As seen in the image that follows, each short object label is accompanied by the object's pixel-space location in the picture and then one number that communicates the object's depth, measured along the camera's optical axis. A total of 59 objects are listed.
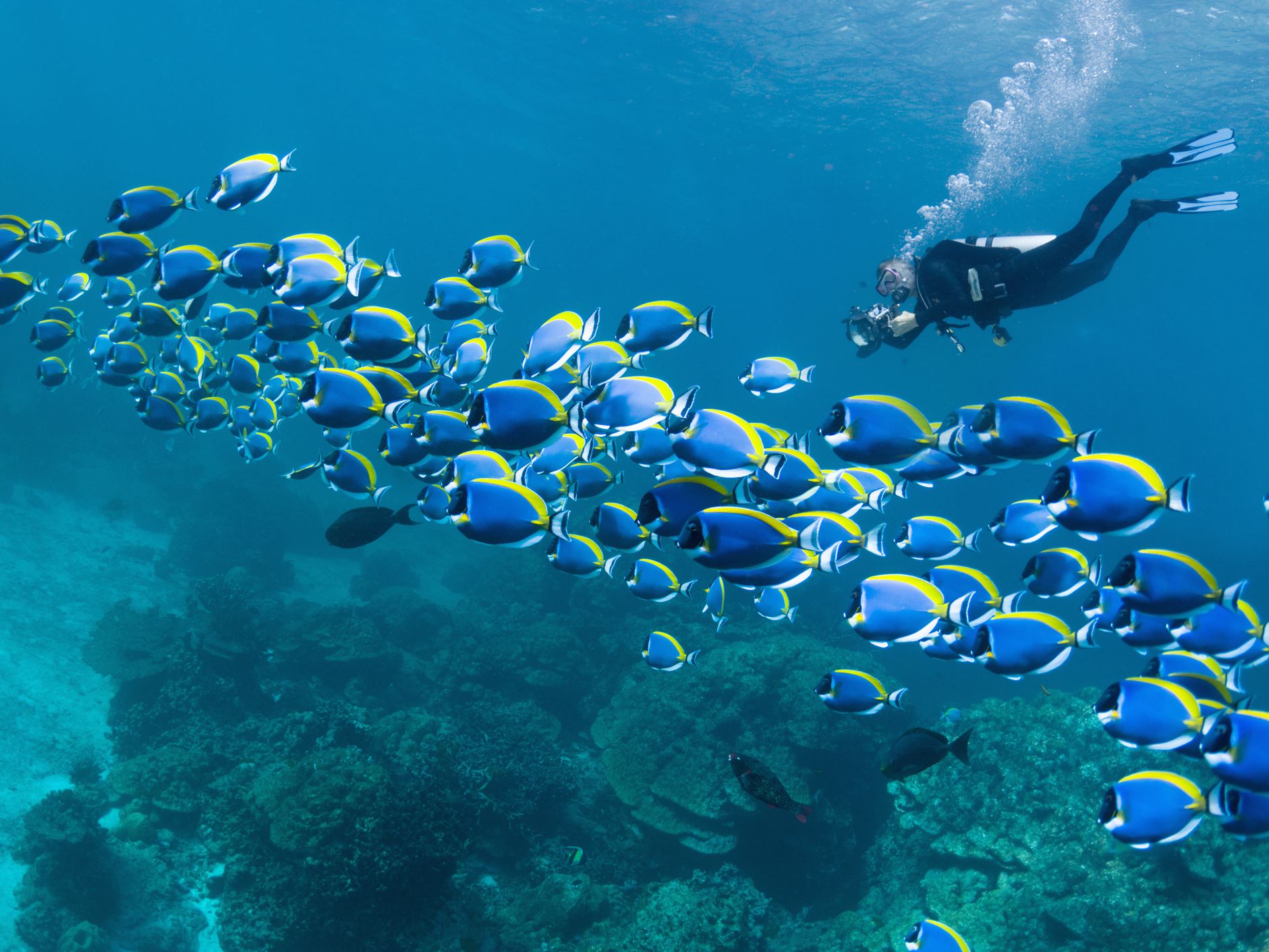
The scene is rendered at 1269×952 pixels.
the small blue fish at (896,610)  2.95
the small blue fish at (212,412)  6.40
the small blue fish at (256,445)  6.49
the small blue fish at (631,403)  3.34
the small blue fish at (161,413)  6.37
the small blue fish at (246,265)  4.39
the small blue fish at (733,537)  2.46
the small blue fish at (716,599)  4.95
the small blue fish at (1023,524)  3.75
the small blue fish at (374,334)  4.06
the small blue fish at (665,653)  4.68
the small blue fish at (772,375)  4.31
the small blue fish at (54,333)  6.20
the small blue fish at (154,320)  5.89
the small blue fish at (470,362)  4.70
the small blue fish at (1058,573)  3.54
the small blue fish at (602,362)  4.12
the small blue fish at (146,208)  4.23
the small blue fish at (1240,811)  2.36
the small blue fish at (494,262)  4.36
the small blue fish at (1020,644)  2.91
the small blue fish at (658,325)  3.95
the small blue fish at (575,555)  3.73
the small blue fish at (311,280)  4.02
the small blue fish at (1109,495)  2.63
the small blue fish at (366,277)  4.13
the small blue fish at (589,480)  4.30
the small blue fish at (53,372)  6.66
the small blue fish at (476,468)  3.54
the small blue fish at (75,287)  6.58
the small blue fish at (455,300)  4.46
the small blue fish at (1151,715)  2.62
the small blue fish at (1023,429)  3.01
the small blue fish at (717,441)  3.04
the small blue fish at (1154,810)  2.53
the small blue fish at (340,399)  3.79
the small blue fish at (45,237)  5.19
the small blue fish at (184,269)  4.42
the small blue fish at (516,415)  2.92
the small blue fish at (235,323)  6.04
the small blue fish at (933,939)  3.23
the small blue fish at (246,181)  3.98
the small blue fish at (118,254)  4.52
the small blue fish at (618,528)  3.39
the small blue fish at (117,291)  6.57
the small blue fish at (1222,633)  3.15
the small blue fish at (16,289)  4.88
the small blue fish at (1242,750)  2.26
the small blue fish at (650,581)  3.93
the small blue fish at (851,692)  3.57
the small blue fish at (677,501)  2.81
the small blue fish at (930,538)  3.94
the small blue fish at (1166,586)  2.76
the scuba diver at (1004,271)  6.03
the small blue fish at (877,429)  2.97
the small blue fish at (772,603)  4.57
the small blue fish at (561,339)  4.04
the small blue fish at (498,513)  2.77
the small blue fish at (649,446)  3.91
